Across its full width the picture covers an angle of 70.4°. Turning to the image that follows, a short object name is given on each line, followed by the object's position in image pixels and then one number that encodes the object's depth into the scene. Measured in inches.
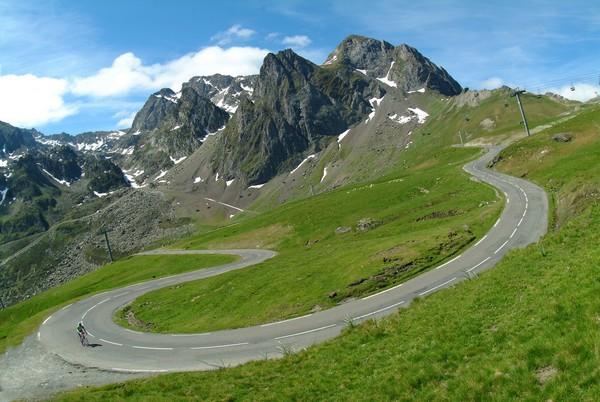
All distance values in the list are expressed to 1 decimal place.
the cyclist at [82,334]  1831.4
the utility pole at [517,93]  4721.0
